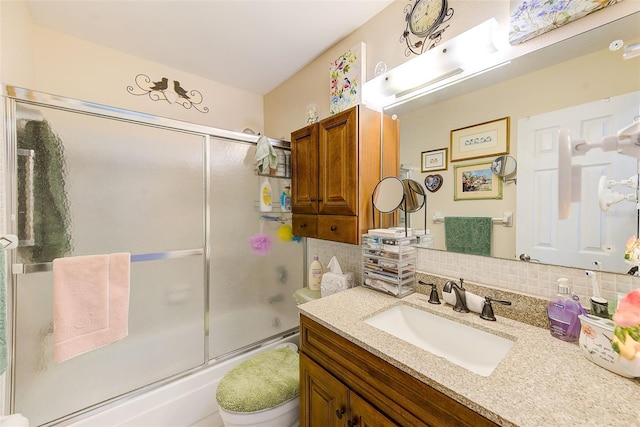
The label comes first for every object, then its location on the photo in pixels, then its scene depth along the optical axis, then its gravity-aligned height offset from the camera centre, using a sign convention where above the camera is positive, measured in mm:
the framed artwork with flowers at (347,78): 1485 +868
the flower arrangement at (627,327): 564 -283
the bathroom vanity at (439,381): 514 -426
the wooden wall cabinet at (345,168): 1264 +249
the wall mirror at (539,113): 766 +392
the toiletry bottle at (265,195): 1804 +119
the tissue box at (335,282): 1425 -437
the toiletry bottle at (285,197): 1868 +110
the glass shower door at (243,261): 1629 -378
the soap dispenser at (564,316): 758 -343
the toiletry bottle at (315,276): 1699 -465
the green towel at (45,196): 1074 +70
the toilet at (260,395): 1112 -894
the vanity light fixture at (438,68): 998 +689
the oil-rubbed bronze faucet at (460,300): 992 -373
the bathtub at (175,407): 1283 -1132
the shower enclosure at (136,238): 1095 -154
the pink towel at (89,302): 1118 -450
